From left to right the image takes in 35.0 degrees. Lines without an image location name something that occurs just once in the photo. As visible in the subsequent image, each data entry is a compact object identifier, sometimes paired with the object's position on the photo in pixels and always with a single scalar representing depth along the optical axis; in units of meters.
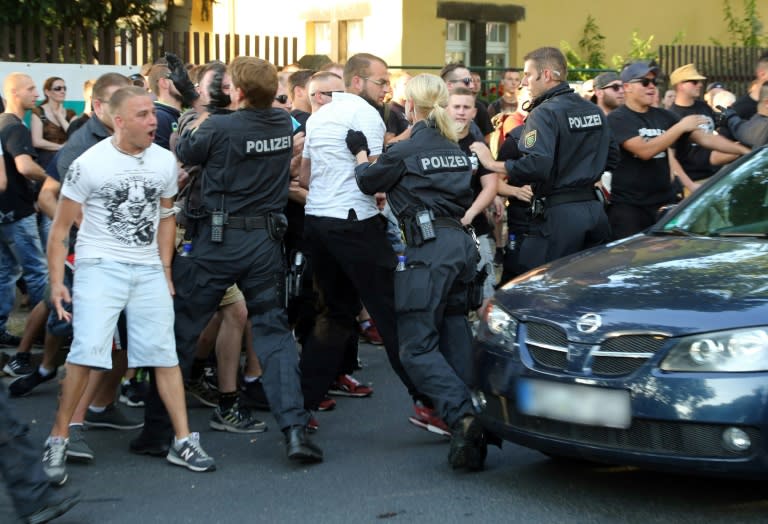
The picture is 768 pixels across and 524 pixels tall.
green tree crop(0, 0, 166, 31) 16.22
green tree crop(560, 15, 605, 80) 21.44
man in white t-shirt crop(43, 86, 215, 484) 5.72
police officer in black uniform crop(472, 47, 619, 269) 7.39
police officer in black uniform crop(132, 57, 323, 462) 6.22
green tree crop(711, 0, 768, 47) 24.09
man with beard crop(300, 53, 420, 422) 6.57
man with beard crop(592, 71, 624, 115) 10.84
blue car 4.70
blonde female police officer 6.15
